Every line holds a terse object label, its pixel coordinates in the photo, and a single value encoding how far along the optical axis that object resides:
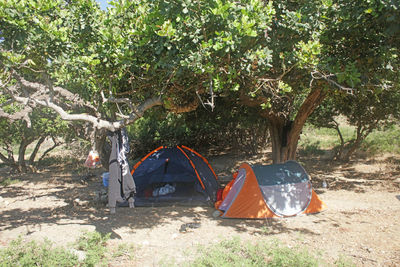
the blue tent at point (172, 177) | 7.77
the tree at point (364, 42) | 4.54
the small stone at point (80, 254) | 4.44
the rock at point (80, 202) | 7.61
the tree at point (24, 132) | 11.49
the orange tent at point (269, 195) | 6.37
